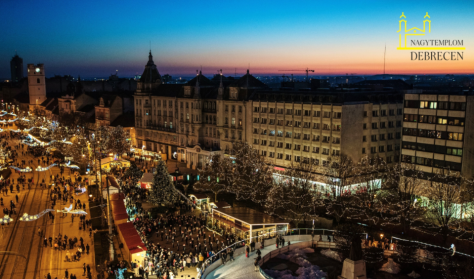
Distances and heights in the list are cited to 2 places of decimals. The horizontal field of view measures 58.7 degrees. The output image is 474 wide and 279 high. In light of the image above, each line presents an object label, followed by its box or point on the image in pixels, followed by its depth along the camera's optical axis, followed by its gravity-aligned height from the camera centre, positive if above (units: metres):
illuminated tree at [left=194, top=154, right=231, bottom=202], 56.25 -12.55
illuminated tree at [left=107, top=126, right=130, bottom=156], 80.46 -10.49
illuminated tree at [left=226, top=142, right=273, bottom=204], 54.68 -11.99
